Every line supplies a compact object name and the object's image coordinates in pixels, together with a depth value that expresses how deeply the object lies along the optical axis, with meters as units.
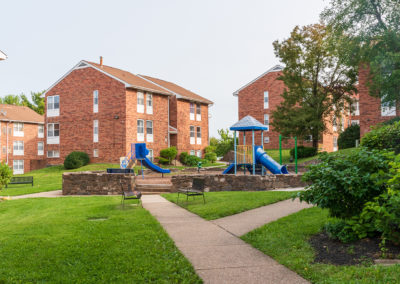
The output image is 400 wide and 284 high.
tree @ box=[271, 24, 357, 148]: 32.53
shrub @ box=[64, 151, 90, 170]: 33.28
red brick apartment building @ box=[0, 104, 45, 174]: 46.56
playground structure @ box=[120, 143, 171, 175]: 25.16
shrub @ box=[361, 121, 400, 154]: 9.15
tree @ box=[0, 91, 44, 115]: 68.56
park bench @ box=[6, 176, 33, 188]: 21.66
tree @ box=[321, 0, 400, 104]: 25.50
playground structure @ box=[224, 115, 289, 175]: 20.16
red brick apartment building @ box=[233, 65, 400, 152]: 44.56
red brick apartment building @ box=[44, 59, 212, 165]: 34.09
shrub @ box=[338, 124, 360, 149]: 33.25
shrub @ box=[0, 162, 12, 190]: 15.29
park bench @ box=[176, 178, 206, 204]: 12.82
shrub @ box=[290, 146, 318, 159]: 33.16
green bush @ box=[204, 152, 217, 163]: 41.47
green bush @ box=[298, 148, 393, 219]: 6.29
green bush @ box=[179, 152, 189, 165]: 38.06
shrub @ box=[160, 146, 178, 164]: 36.38
